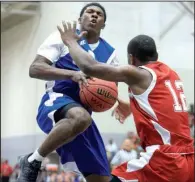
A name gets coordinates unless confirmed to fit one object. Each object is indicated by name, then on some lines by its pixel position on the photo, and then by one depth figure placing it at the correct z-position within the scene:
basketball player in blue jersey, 5.20
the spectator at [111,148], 18.08
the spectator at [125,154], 13.72
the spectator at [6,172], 19.37
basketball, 5.34
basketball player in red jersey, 4.73
